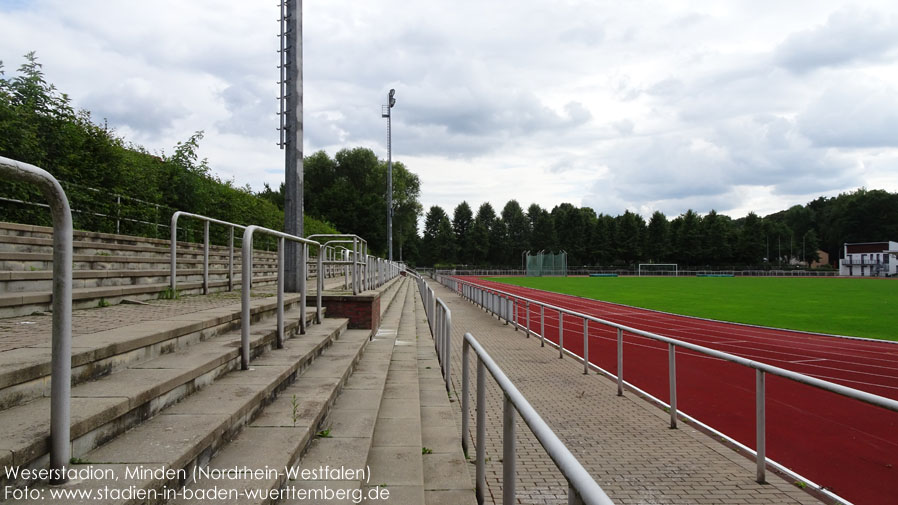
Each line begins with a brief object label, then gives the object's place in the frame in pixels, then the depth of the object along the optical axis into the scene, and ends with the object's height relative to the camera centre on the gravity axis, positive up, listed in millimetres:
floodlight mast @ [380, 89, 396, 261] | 36984 +10169
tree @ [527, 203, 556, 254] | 105875 +4850
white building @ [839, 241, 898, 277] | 71625 -288
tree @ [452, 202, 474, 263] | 114938 +8372
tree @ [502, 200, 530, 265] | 110125 +4912
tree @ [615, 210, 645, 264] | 97500 +4110
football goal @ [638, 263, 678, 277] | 82000 -1820
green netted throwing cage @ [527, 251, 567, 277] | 74688 -951
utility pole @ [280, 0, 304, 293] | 7934 +2184
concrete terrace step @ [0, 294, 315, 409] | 2375 -518
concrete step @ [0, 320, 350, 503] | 2157 -825
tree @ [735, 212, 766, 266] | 92250 +2635
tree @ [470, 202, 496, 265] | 105875 +3281
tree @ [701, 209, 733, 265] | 93000 +3194
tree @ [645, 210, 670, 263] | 96212 +3653
